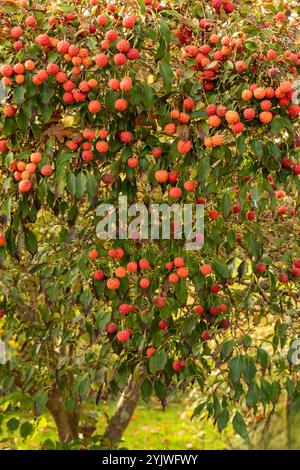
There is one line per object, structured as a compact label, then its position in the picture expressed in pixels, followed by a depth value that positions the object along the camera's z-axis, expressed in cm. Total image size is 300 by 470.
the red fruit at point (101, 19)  256
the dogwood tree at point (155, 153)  256
